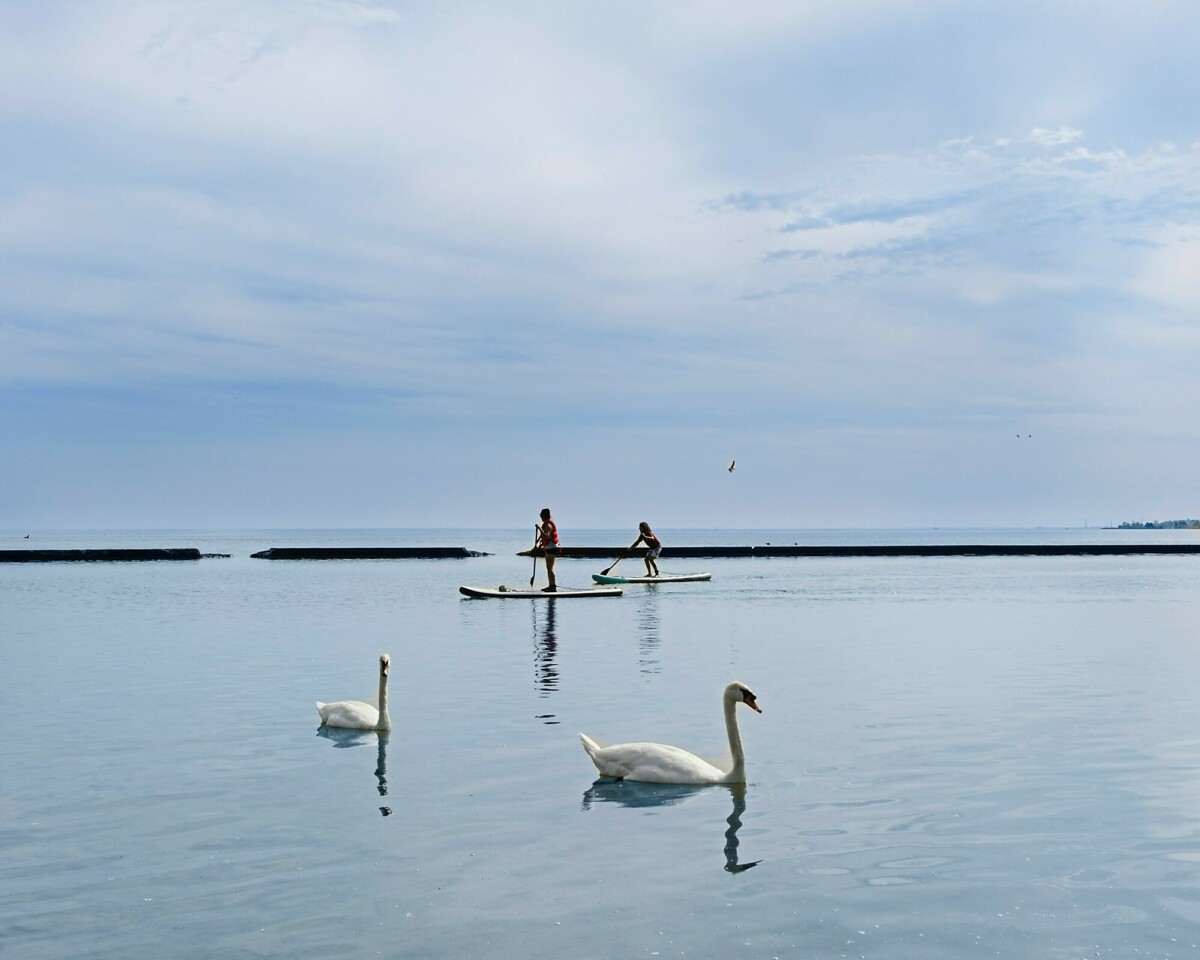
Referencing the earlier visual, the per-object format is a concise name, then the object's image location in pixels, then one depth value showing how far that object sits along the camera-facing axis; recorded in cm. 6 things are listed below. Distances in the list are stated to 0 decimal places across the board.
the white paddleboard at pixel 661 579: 5516
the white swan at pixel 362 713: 1772
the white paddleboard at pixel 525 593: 4447
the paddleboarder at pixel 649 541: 5547
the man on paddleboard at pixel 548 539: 4456
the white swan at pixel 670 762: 1391
